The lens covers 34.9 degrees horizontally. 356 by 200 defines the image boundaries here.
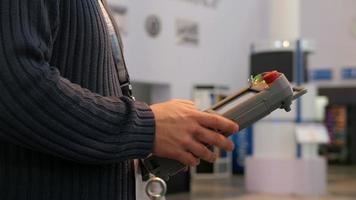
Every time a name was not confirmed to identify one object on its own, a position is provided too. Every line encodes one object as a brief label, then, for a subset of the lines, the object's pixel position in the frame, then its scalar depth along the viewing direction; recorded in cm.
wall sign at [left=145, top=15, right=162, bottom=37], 1199
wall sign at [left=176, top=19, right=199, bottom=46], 1292
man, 85
